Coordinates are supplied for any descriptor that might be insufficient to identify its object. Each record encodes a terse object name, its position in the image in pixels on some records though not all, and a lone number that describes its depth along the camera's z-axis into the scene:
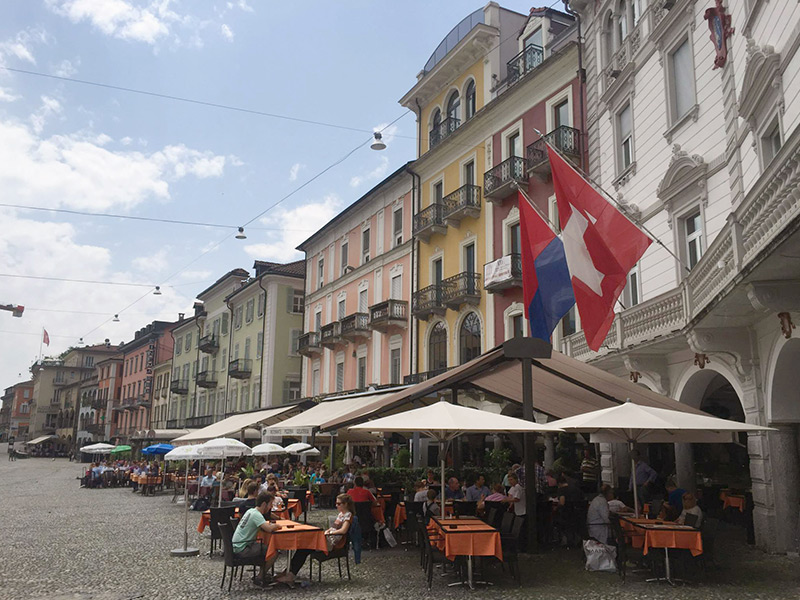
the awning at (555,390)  12.52
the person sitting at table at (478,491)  14.25
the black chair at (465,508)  12.72
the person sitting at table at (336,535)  9.68
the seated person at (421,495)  13.29
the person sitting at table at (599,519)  10.57
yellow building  26.92
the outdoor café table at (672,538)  9.38
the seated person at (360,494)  12.72
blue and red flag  13.86
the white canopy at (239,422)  22.34
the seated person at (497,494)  12.91
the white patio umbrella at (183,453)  16.36
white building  9.95
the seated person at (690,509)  9.90
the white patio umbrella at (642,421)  9.46
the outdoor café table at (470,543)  9.13
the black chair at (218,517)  11.29
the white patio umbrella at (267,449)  23.30
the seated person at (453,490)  14.48
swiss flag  11.30
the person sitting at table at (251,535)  9.52
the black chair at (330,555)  9.84
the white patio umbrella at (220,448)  16.67
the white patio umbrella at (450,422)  9.80
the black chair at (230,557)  9.41
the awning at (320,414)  17.23
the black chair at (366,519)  12.64
